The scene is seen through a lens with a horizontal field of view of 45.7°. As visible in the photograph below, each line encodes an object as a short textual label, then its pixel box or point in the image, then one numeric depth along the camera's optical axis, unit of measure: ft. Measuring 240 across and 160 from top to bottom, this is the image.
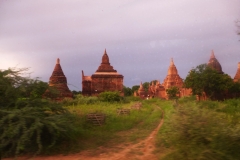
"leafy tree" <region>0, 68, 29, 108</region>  29.19
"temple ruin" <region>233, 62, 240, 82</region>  108.28
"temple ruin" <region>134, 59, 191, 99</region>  137.88
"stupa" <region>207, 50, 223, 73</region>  114.52
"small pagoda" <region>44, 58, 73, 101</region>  95.39
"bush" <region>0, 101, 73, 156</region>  22.74
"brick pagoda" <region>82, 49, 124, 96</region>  113.60
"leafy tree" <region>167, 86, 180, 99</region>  127.56
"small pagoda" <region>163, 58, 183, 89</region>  138.92
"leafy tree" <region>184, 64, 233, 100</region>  94.94
